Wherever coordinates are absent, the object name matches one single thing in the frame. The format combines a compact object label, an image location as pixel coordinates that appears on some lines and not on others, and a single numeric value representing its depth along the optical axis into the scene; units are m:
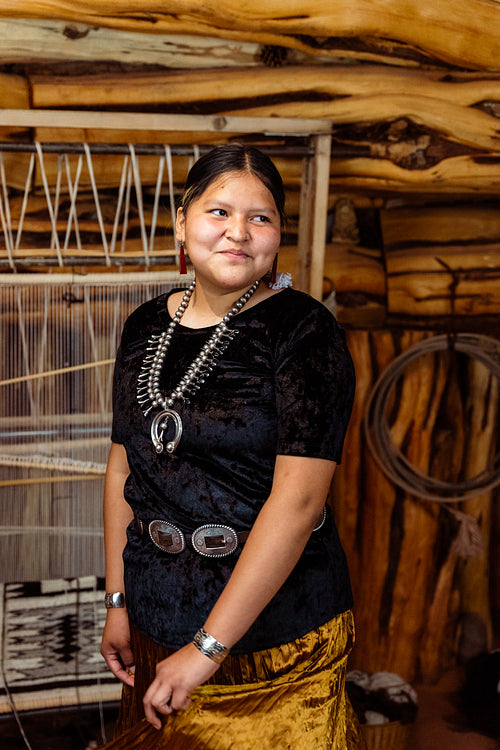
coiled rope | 2.54
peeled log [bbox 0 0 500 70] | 2.35
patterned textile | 2.37
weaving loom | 2.20
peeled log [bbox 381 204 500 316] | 2.74
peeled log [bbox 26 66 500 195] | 2.45
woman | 1.14
